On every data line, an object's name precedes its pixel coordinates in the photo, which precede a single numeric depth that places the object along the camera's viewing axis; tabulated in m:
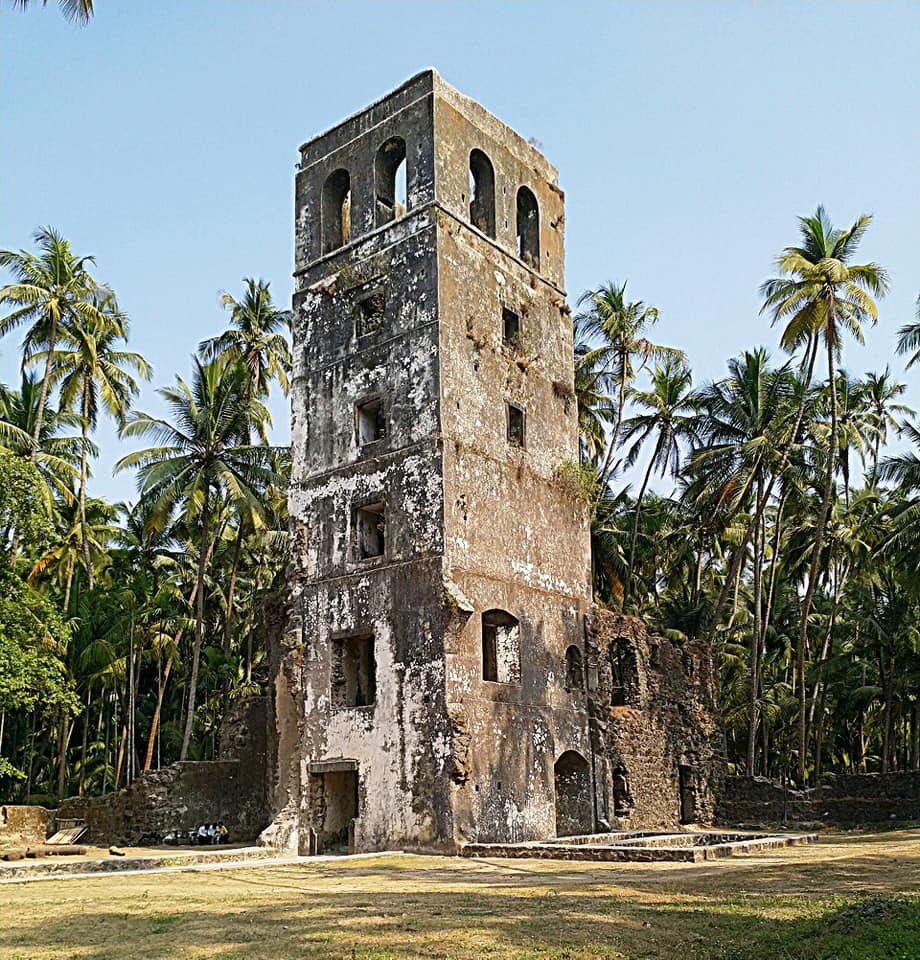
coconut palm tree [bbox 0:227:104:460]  30.31
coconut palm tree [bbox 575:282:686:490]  34.38
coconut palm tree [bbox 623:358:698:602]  34.88
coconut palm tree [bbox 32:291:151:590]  31.52
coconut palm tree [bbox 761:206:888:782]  27.50
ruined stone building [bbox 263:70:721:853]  19.77
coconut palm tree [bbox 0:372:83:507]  30.50
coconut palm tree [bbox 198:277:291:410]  35.66
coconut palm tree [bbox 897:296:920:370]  27.81
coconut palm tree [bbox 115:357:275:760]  29.14
